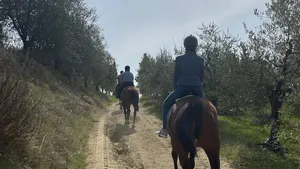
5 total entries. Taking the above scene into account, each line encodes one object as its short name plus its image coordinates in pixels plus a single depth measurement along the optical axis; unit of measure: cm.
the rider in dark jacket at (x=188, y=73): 684
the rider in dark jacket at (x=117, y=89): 1862
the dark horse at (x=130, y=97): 1678
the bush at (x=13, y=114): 582
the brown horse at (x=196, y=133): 536
